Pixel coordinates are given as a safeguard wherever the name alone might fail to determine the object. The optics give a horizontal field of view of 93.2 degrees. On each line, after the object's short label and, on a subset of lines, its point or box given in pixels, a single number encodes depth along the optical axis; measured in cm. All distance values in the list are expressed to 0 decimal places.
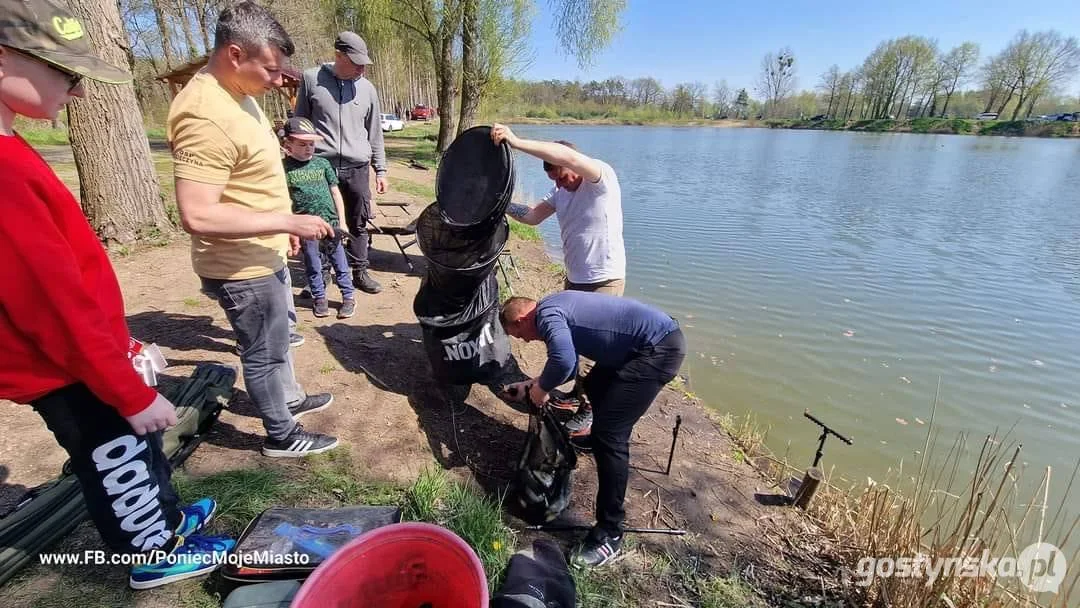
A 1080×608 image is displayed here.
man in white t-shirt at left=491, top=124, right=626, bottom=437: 308
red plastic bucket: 152
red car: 4419
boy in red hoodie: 125
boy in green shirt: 374
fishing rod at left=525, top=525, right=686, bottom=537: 260
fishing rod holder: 297
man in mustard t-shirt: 189
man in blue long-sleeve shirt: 241
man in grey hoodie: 399
